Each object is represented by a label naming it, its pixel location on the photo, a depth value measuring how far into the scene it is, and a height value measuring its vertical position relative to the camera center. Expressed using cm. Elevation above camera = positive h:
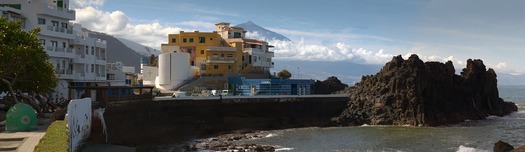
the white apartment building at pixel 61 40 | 5594 +477
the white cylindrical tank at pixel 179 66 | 8019 +218
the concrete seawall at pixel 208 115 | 4503 -395
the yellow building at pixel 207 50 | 8700 +519
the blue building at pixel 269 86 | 7456 -100
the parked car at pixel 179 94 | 6642 -194
